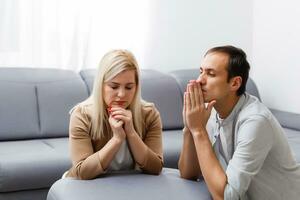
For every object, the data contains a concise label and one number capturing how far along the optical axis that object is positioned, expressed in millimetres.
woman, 1808
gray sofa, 2559
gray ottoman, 1623
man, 1552
